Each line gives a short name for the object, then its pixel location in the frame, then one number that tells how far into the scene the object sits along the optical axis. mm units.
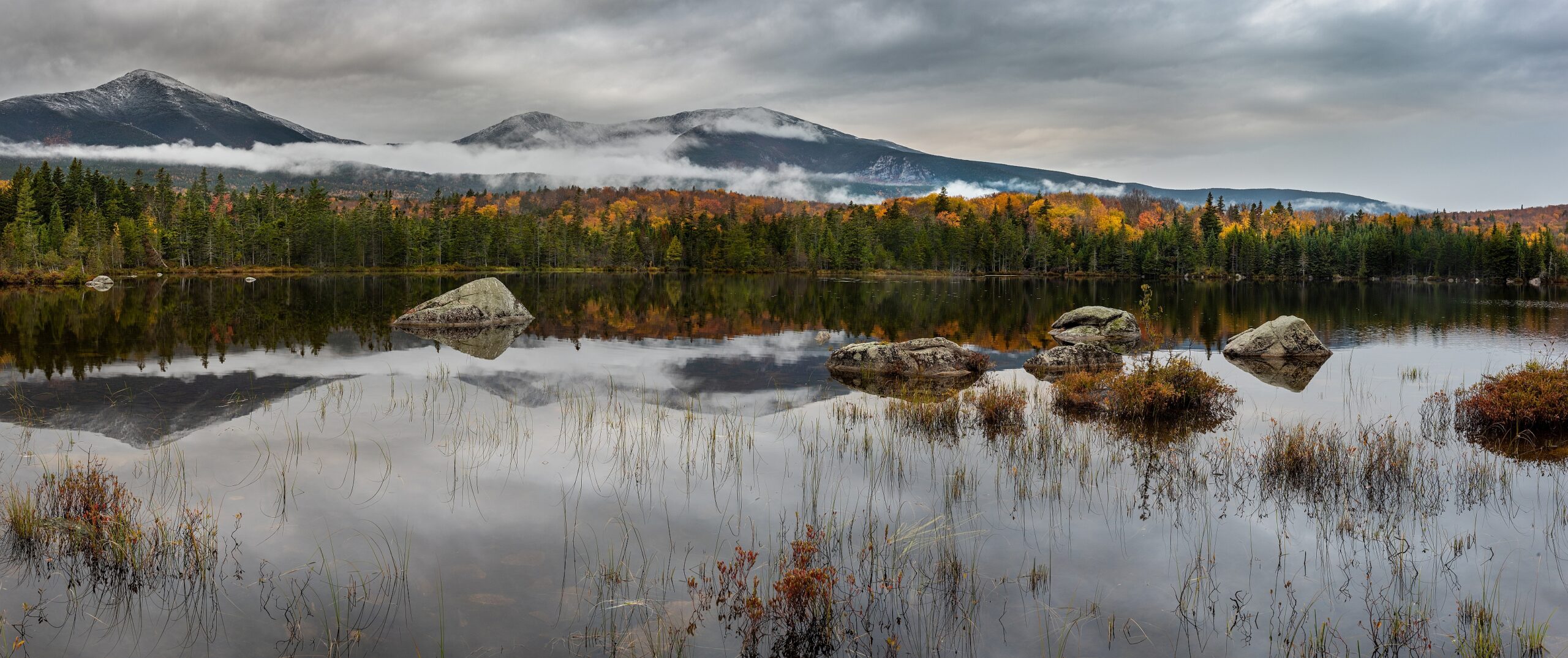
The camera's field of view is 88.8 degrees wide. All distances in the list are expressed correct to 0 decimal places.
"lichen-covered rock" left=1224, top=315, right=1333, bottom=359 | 26734
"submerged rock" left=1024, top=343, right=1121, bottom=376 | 23141
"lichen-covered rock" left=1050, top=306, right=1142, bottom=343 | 31297
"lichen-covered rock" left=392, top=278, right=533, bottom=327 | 34031
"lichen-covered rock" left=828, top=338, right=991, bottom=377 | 21688
